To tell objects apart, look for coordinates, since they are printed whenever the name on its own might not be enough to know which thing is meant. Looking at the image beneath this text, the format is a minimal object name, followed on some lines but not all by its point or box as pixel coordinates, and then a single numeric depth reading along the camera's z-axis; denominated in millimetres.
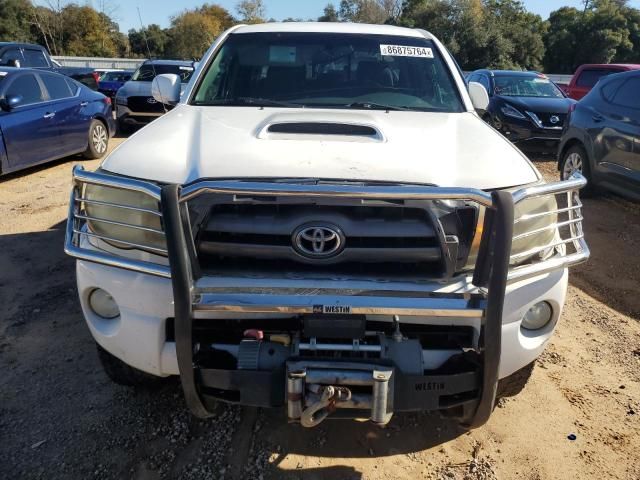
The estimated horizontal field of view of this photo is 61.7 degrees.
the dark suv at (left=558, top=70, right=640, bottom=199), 6074
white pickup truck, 2045
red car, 13559
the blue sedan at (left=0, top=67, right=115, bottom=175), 7266
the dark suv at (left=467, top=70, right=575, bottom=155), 9977
